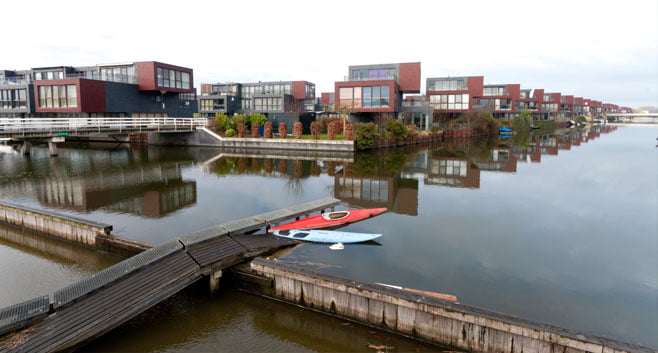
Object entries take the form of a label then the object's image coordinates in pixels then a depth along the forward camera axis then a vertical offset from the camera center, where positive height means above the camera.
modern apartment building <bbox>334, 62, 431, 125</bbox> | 46.66 +4.81
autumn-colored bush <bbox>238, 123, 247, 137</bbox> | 44.50 +0.26
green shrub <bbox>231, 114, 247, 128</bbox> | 46.68 +1.43
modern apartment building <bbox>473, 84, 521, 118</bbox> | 87.56 +7.55
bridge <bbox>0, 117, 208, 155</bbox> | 31.11 +0.41
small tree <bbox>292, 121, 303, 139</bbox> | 42.69 +0.32
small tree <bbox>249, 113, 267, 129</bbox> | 47.49 +1.56
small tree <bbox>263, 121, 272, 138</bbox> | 43.31 +0.26
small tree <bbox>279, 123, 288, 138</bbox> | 43.34 +0.26
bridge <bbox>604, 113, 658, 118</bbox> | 174.06 +7.81
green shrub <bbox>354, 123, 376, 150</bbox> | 39.50 -0.23
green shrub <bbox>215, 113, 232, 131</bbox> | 46.50 +1.07
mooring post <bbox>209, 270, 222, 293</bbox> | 9.77 -3.55
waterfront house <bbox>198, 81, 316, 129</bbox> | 74.12 +6.42
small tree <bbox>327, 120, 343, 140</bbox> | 40.44 +0.26
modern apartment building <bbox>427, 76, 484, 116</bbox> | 69.00 +6.57
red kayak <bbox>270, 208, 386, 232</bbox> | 14.05 -3.15
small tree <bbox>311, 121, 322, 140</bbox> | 41.81 +0.37
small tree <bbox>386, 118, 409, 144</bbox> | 44.53 +0.41
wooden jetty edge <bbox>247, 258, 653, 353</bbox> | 6.66 -3.39
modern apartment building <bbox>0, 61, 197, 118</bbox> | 45.06 +4.58
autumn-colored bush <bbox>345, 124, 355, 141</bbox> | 39.28 +0.01
